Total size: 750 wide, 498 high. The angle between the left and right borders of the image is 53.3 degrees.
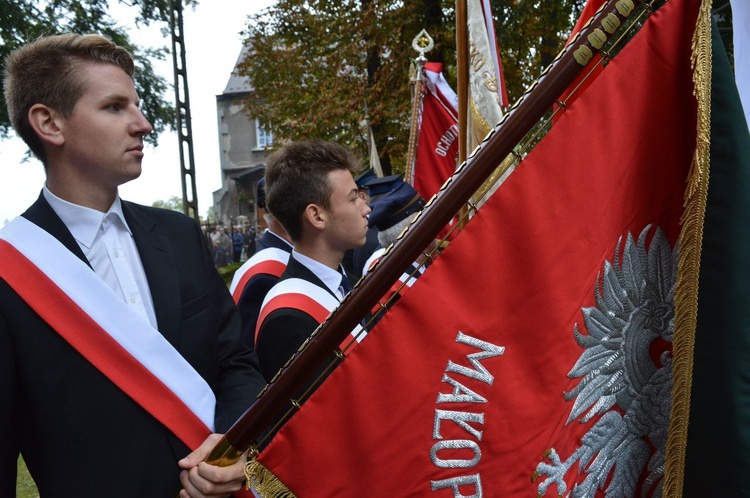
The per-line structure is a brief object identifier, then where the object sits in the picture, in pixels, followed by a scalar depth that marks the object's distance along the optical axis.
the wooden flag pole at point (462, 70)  3.25
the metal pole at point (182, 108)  9.71
